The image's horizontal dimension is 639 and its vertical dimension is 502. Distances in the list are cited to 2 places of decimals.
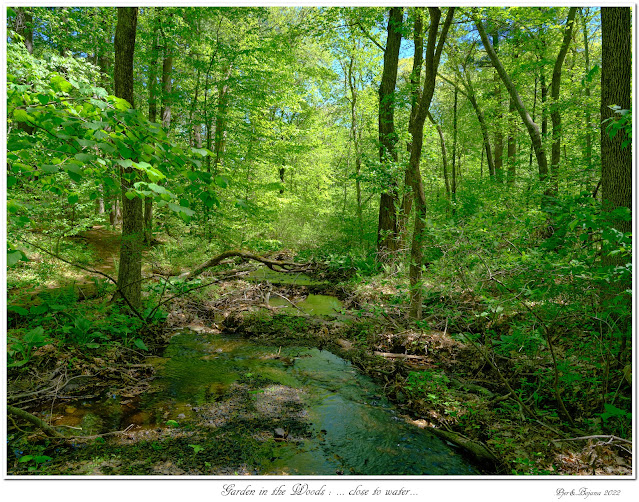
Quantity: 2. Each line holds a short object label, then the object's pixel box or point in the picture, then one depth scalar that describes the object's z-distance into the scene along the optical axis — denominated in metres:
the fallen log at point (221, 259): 7.52
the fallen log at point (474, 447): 3.21
